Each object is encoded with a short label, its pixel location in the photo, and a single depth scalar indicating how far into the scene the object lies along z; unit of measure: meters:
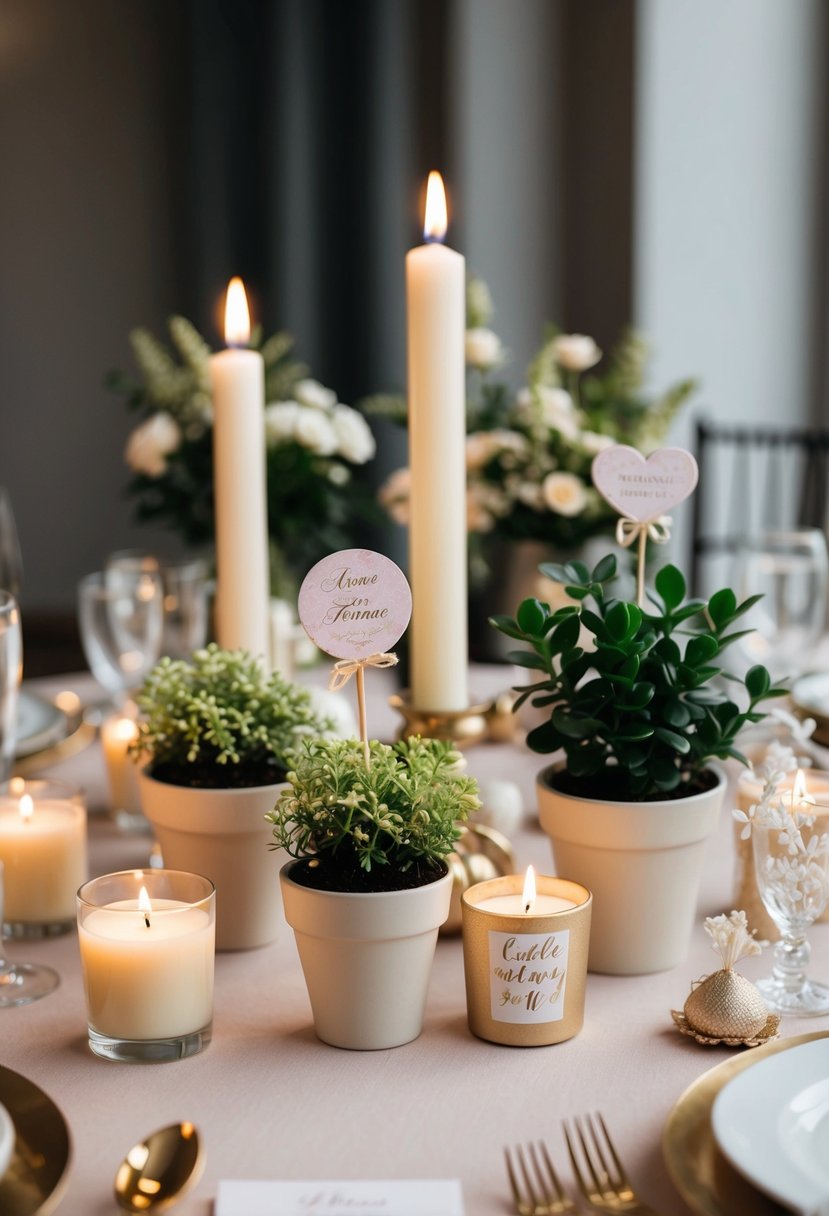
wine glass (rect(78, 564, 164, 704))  1.39
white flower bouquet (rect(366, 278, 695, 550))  1.60
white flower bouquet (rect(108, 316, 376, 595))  1.58
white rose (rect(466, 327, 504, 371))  1.79
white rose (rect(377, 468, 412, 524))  1.68
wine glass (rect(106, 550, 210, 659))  1.43
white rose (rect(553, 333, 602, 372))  1.86
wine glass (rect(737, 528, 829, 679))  1.50
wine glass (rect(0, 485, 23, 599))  1.45
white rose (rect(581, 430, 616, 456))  1.59
